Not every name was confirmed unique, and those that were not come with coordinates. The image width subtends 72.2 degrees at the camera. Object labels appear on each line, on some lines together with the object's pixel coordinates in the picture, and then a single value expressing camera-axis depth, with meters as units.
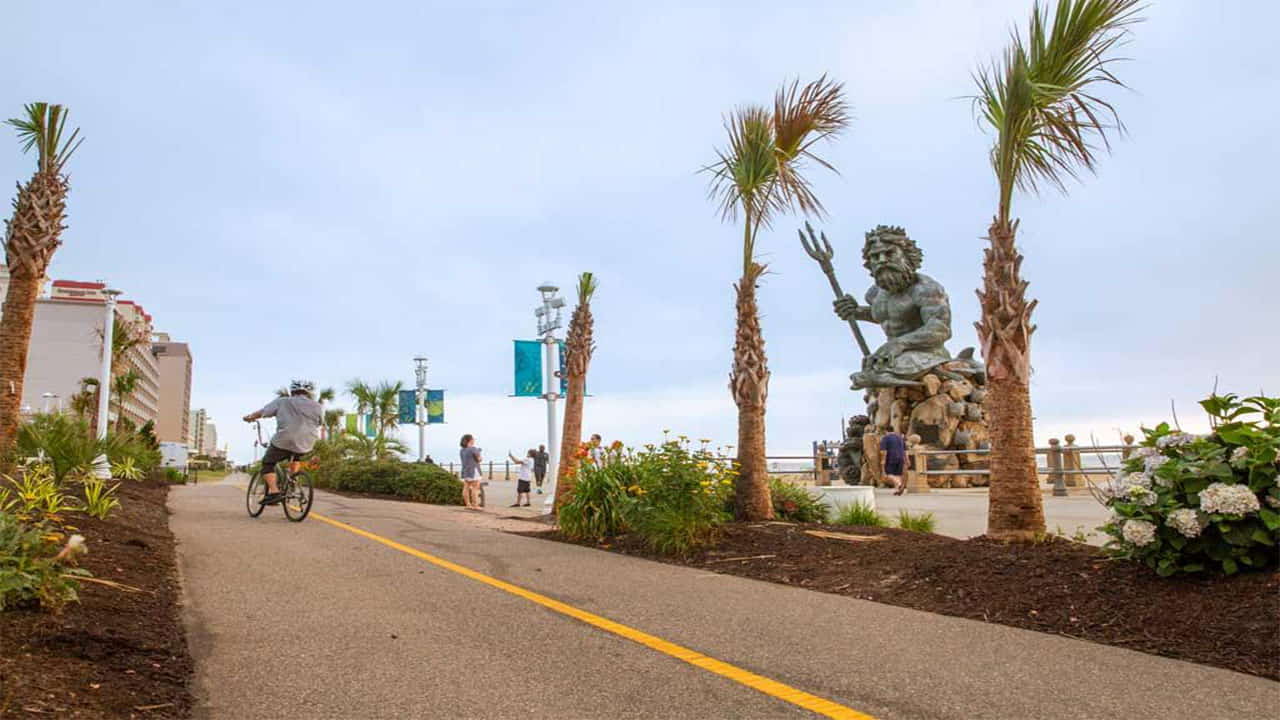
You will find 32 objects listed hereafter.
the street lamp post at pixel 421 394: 41.75
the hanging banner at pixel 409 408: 41.94
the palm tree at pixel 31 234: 13.73
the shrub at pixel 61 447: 11.82
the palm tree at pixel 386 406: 45.81
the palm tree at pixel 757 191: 11.66
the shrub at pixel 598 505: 11.08
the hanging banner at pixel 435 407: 42.00
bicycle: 12.59
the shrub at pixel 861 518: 11.44
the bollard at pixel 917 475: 22.03
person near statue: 21.00
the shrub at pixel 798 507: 12.23
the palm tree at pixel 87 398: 38.28
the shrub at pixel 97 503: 9.33
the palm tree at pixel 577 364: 16.81
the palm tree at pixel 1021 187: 8.02
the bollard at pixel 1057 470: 19.40
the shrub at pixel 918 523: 10.92
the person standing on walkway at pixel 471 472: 20.22
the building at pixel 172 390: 173.75
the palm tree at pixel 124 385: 39.91
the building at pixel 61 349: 100.00
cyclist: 12.52
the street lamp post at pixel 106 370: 23.80
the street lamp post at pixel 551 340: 22.61
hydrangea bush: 5.74
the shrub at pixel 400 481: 23.33
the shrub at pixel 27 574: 4.64
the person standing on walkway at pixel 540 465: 33.09
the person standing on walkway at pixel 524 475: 23.11
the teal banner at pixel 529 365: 23.62
